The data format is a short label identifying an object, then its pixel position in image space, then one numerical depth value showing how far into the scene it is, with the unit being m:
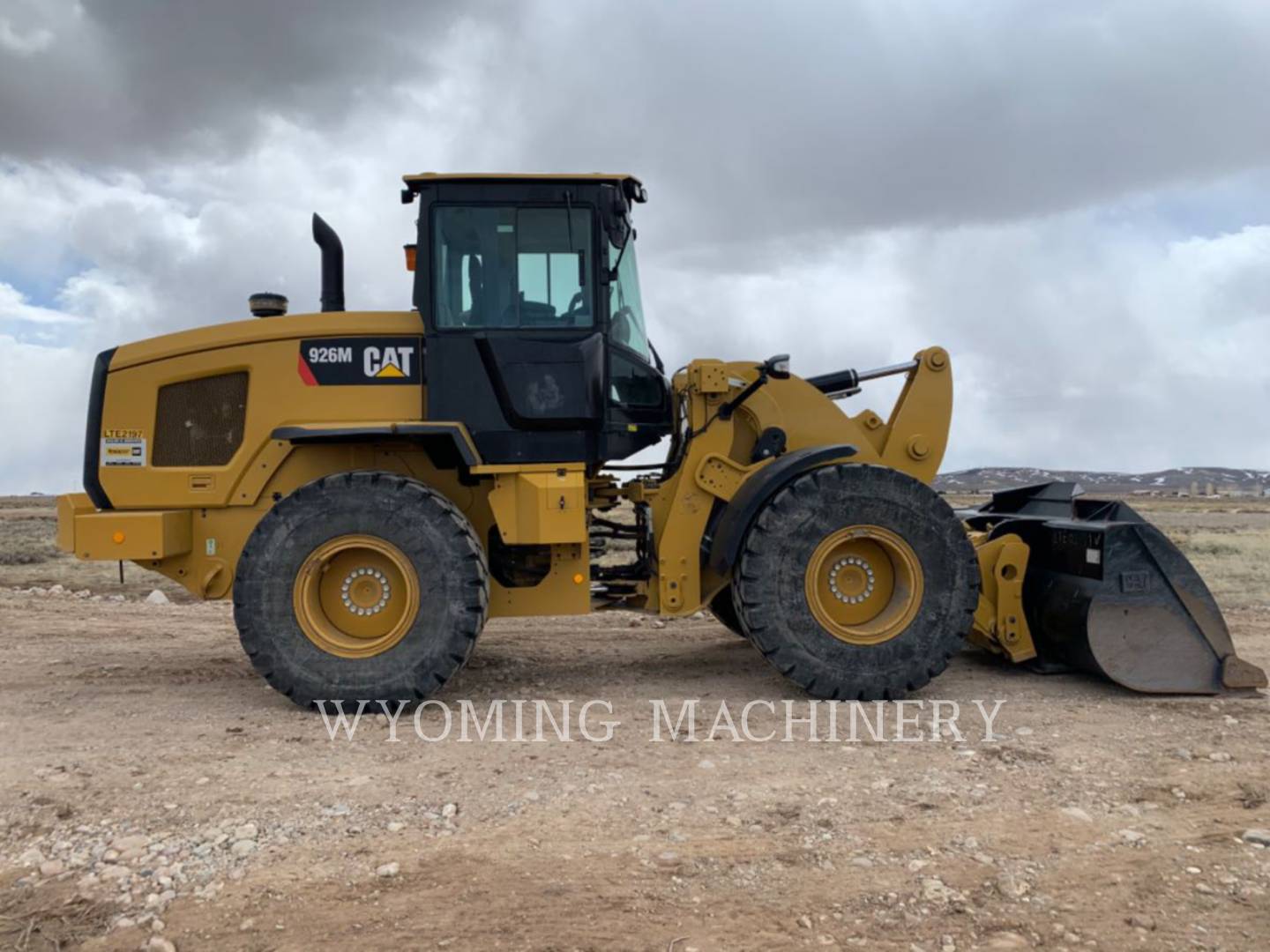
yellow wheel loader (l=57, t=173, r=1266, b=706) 5.61
